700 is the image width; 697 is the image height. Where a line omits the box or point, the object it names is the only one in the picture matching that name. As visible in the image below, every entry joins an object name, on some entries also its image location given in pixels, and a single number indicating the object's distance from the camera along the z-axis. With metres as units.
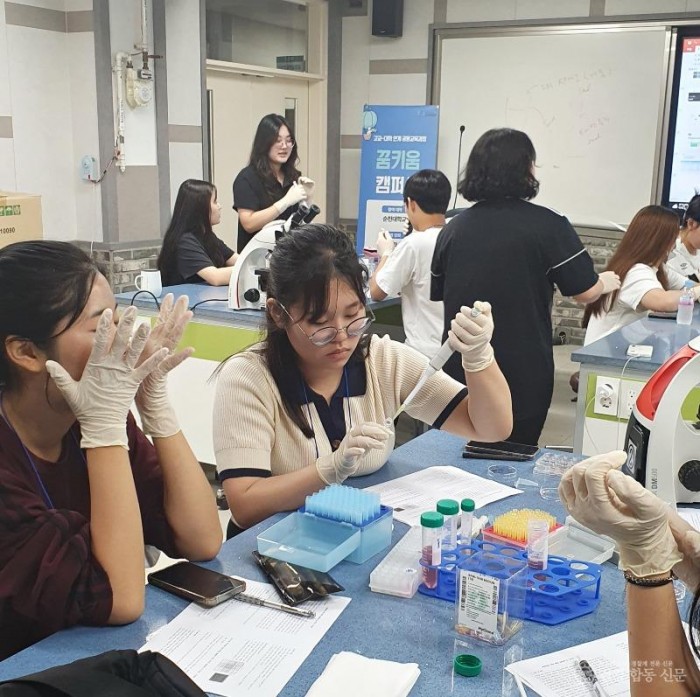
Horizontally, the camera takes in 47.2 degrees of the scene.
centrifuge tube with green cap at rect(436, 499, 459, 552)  1.40
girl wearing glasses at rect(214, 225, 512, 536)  1.59
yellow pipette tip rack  1.37
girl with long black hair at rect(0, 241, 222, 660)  1.20
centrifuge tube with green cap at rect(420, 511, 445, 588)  1.30
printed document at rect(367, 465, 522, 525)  1.61
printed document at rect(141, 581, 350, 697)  1.08
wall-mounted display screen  5.25
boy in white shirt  3.24
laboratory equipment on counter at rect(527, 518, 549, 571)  1.30
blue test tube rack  1.23
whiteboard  5.41
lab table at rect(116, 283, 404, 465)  3.32
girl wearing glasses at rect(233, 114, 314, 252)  4.17
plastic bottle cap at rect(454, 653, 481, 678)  1.09
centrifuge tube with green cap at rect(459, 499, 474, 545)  1.42
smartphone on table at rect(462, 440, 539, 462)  1.90
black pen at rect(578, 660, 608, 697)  1.05
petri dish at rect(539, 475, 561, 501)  1.69
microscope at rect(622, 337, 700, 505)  1.46
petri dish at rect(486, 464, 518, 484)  1.78
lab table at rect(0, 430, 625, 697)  1.09
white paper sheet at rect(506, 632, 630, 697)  1.06
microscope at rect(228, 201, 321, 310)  3.28
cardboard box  3.53
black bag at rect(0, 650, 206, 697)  0.84
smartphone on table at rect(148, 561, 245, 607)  1.26
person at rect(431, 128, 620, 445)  2.51
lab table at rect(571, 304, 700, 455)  2.58
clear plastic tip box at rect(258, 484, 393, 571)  1.38
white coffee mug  3.56
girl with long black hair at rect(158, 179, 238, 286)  3.74
